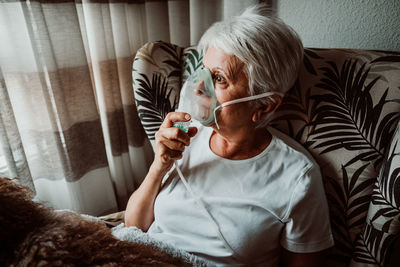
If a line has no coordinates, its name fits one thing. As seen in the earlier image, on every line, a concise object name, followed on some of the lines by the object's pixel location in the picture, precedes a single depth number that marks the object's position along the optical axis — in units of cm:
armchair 76
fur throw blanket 43
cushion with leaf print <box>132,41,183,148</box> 104
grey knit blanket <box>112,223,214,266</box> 78
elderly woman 80
